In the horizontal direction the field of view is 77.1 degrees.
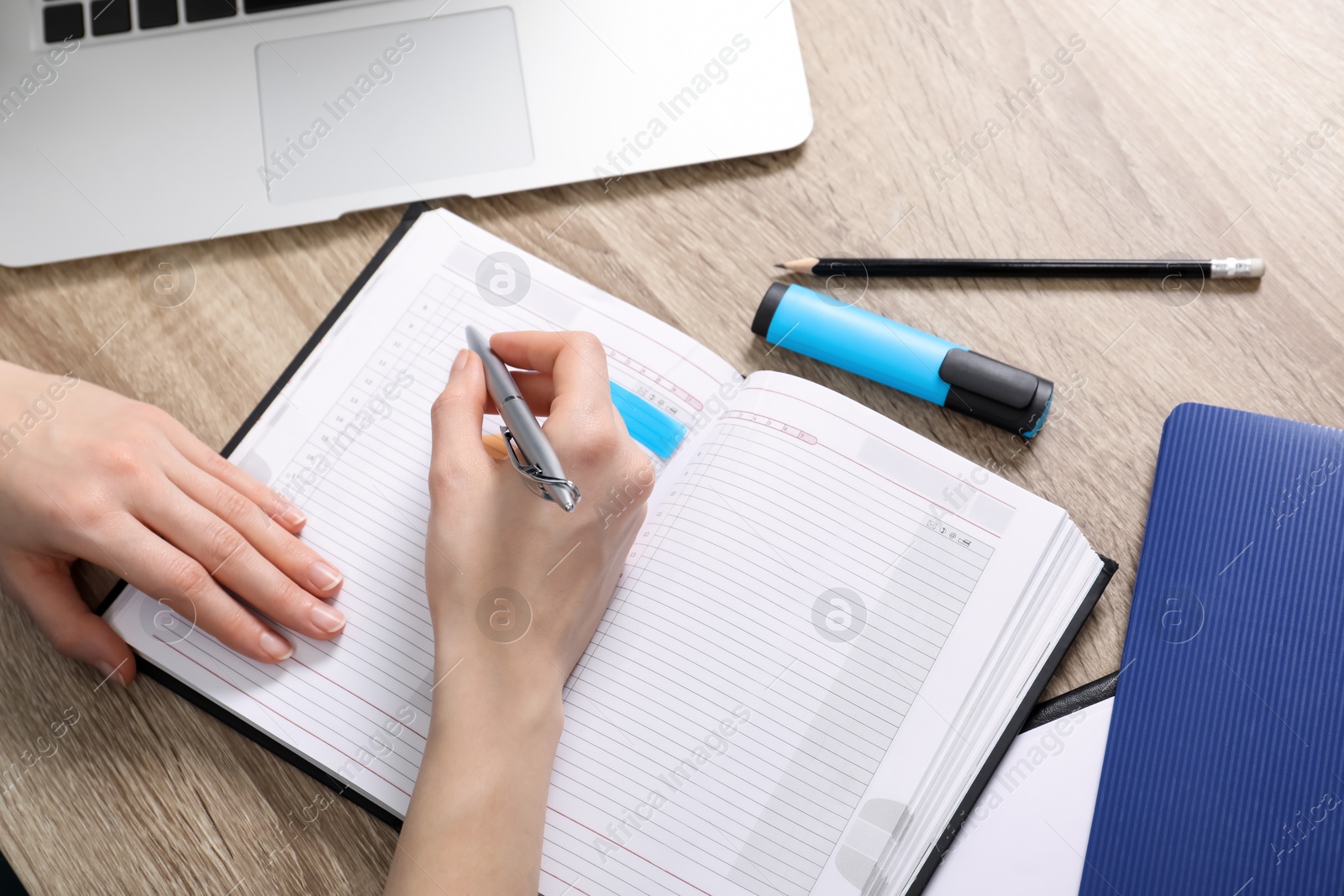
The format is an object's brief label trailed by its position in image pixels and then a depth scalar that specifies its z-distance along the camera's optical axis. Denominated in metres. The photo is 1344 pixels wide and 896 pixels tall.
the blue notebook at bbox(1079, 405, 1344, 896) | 0.60
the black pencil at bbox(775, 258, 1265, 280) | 0.73
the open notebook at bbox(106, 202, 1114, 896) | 0.61
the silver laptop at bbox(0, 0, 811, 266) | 0.74
